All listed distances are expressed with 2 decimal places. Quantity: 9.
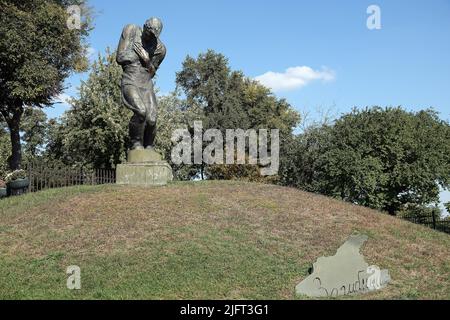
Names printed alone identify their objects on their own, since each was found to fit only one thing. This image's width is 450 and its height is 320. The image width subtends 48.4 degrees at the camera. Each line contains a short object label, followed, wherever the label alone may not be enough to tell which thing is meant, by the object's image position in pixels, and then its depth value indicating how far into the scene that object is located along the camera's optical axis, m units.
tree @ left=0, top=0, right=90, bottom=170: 23.77
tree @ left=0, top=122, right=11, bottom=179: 43.09
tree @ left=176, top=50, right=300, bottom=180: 38.91
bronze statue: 13.05
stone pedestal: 13.09
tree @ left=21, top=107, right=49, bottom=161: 46.61
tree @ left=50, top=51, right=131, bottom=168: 28.55
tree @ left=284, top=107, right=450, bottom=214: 26.27
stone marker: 7.66
